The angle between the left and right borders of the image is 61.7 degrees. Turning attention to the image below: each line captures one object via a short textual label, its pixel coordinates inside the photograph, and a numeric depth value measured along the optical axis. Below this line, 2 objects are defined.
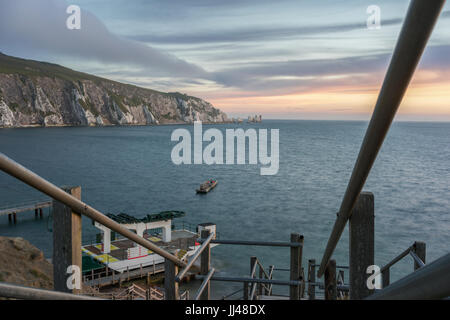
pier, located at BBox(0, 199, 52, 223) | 37.41
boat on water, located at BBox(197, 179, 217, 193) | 53.69
